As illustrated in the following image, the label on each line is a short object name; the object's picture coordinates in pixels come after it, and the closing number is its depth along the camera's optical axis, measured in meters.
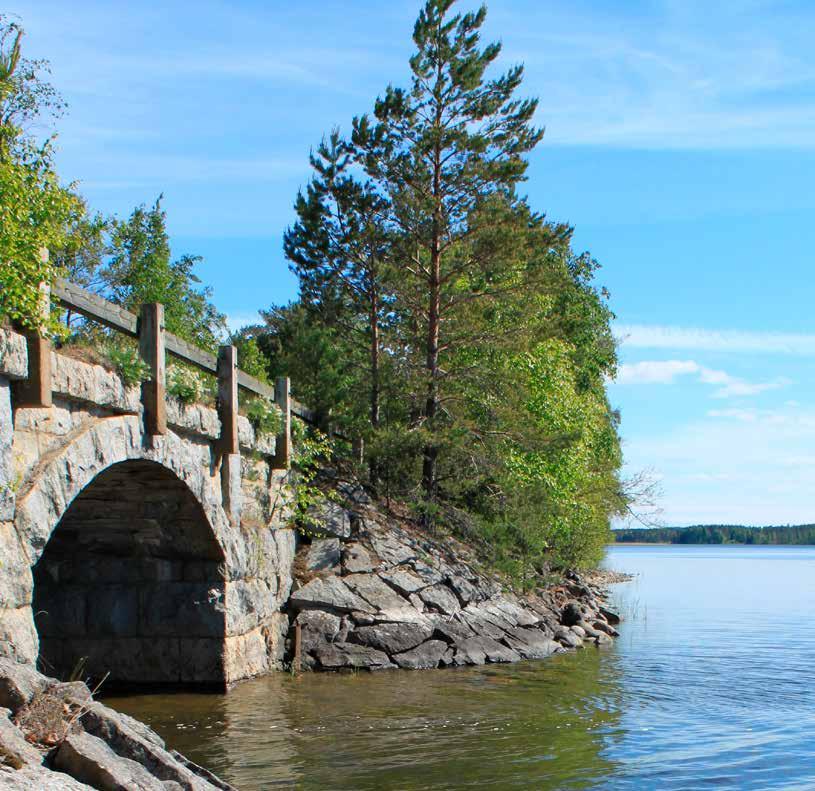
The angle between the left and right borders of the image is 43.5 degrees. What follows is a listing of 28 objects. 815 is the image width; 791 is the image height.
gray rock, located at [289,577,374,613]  18.44
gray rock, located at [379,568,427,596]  19.67
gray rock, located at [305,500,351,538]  19.97
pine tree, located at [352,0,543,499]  24.17
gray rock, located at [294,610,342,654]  18.12
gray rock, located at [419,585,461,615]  19.94
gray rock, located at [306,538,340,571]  19.27
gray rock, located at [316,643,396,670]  17.98
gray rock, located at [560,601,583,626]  24.67
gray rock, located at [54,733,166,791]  6.80
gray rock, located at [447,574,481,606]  20.77
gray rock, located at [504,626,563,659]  20.62
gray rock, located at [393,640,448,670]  18.58
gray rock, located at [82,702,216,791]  7.71
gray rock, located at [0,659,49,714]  7.23
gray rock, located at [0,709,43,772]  6.40
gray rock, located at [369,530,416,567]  20.25
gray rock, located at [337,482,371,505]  21.89
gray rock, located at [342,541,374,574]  19.42
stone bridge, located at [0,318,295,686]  13.80
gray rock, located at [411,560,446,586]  20.42
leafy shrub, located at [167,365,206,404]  13.74
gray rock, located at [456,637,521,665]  19.47
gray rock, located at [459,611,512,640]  20.38
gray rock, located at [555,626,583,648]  22.36
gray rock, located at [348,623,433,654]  18.48
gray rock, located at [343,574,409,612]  19.00
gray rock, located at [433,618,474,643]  19.56
